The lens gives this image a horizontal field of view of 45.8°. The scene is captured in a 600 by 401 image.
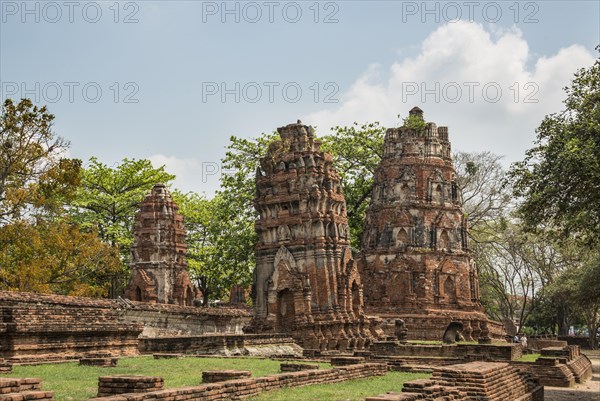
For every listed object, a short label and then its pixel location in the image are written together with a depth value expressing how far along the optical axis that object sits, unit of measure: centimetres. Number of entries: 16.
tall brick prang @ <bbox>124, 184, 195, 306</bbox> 3675
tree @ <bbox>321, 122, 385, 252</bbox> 4109
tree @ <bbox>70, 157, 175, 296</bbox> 4116
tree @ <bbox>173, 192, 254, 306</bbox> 3709
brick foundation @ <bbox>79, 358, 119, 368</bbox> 1397
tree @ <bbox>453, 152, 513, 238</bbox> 4853
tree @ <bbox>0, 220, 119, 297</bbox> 2982
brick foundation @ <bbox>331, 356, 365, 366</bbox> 1641
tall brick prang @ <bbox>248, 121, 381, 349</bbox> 2720
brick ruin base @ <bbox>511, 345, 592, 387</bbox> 2225
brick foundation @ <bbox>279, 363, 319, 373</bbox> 1469
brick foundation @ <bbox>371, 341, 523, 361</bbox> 2434
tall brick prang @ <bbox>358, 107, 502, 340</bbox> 3931
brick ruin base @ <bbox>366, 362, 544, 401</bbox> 1144
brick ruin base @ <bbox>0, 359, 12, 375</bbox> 1212
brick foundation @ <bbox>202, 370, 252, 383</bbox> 1138
